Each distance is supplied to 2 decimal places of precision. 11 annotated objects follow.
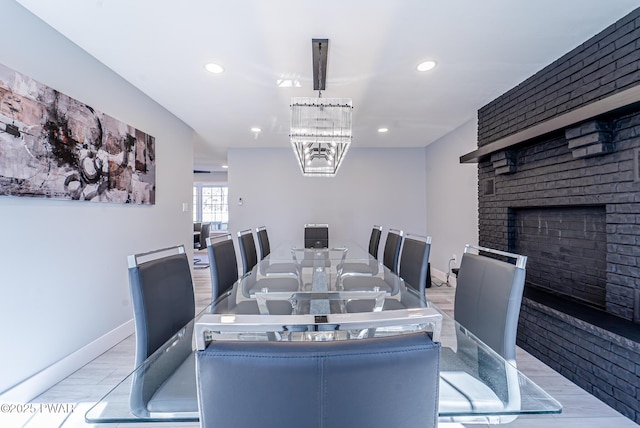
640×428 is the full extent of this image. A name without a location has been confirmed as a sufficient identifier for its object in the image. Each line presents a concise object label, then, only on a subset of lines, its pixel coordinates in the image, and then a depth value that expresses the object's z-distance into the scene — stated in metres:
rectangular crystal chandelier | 2.17
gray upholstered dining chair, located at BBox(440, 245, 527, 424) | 0.92
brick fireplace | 1.68
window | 8.79
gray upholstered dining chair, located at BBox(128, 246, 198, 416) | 0.94
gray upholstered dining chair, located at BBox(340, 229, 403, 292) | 2.26
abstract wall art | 1.60
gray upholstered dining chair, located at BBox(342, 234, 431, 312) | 1.82
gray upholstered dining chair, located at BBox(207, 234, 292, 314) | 1.86
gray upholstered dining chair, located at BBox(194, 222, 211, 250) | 6.52
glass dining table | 0.59
